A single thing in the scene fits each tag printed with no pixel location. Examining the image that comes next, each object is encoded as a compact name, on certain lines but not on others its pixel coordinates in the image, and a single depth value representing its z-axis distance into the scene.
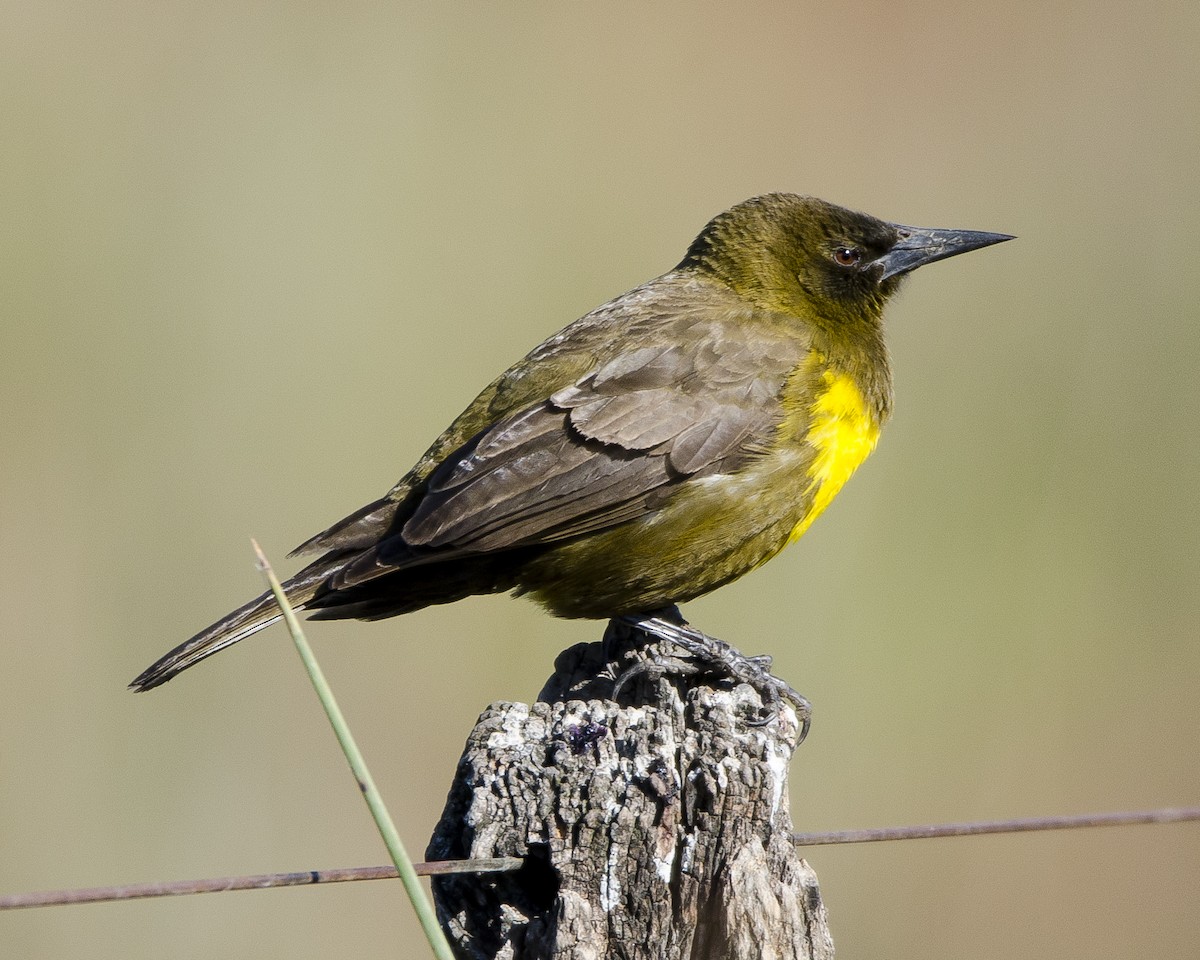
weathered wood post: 5.77
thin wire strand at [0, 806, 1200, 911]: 5.33
